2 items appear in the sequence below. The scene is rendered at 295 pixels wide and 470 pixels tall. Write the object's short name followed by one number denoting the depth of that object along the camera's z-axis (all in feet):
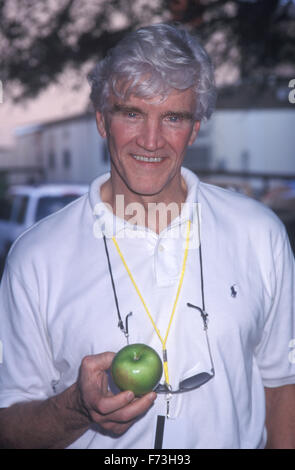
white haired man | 6.92
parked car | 29.58
